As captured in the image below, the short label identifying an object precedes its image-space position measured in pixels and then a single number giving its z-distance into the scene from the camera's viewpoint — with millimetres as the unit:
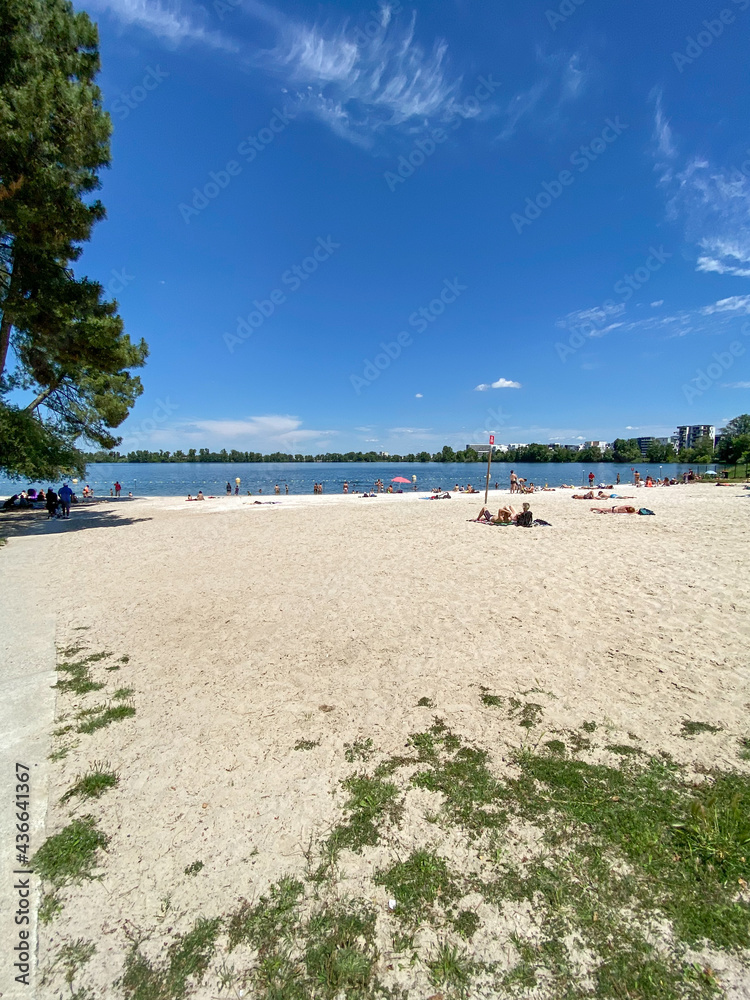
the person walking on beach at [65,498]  21109
